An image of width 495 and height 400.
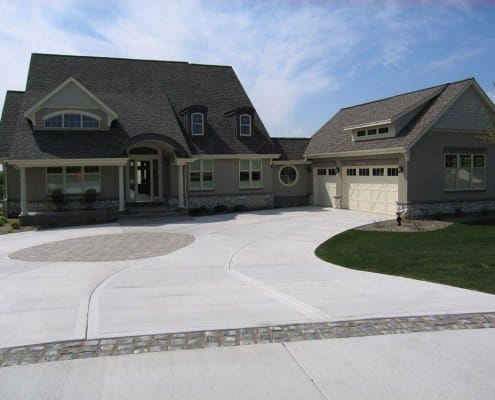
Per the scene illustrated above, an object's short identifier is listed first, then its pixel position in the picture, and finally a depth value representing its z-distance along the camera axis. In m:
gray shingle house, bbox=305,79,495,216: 20.81
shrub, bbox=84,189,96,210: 22.56
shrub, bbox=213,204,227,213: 24.94
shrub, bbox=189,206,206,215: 24.14
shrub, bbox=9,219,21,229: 19.47
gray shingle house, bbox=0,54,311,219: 22.28
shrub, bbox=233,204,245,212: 25.55
